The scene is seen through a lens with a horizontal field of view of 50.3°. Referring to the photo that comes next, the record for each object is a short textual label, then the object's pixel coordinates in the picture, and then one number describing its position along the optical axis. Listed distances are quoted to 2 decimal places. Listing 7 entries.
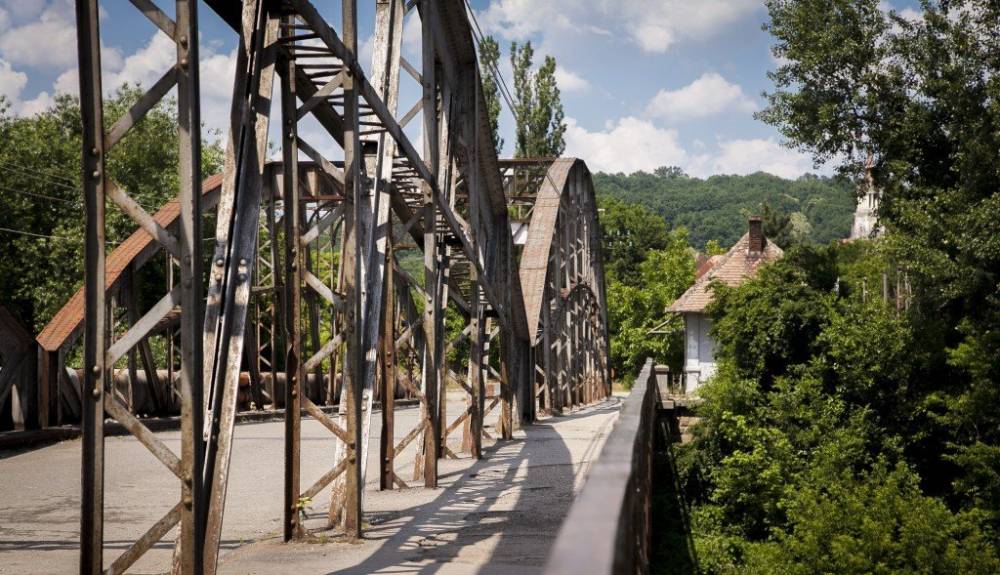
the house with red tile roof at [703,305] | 45.34
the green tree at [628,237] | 78.19
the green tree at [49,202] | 36.88
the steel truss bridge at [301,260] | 5.25
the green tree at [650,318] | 56.94
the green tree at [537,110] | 55.69
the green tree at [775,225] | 84.69
